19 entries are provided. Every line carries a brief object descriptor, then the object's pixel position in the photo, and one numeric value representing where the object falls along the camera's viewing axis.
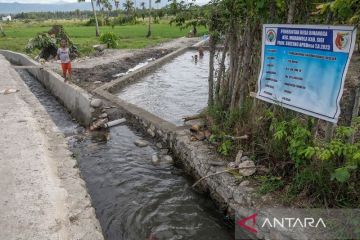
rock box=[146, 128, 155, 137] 8.43
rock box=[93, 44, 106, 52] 24.56
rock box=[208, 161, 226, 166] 5.51
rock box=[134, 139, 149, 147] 8.06
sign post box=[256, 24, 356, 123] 3.97
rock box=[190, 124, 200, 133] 6.93
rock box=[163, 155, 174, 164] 7.22
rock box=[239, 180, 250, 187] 4.86
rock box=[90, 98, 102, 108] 9.55
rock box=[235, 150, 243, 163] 5.36
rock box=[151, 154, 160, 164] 7.18
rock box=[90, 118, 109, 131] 9.17
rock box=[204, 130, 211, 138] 6.55
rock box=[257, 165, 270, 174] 4.98
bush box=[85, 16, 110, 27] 52.32
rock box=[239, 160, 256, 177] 5.03
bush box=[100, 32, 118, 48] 26.05
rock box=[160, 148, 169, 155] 7.58
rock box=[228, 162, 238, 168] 5.29
